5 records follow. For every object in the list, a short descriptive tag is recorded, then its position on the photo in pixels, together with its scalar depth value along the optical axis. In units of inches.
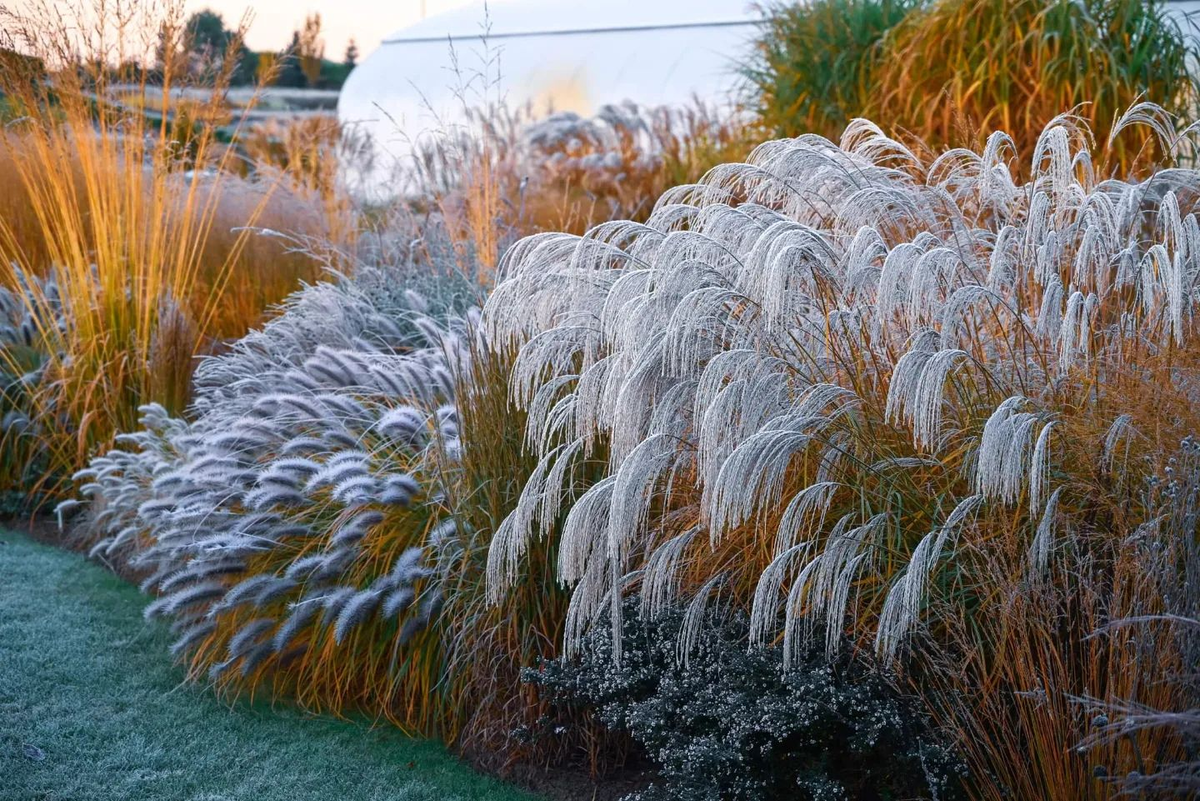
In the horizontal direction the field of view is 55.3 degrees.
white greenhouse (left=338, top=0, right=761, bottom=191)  534.0
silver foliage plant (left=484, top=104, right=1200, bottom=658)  98.6
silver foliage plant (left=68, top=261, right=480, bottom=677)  145.2
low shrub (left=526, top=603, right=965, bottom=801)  101.8
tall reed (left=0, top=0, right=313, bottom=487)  225.3
